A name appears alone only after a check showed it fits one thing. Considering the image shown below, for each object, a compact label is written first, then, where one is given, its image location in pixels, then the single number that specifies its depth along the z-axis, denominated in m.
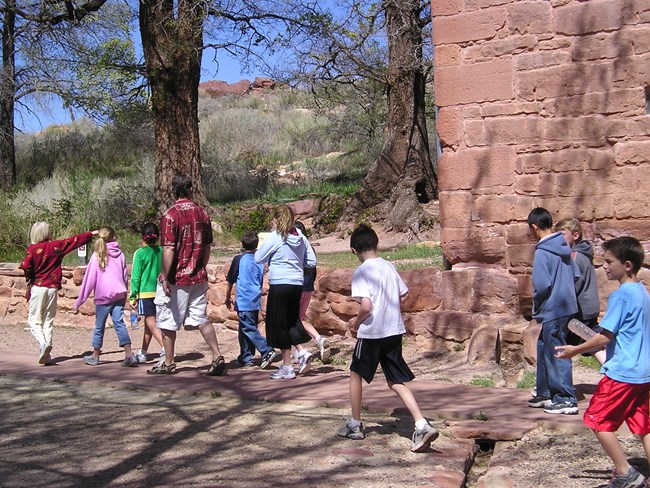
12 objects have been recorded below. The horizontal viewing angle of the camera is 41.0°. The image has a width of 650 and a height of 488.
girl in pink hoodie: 8.77
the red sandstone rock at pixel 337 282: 9.85
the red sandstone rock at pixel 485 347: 8.25
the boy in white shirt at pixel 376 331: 5.63
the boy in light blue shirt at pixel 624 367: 4.57
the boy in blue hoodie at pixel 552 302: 6.28
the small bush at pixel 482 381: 7.57
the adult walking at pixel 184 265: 7.62
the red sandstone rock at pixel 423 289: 9.16
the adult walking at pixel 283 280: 7.89
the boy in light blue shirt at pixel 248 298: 8.85
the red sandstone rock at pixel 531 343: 7.92
